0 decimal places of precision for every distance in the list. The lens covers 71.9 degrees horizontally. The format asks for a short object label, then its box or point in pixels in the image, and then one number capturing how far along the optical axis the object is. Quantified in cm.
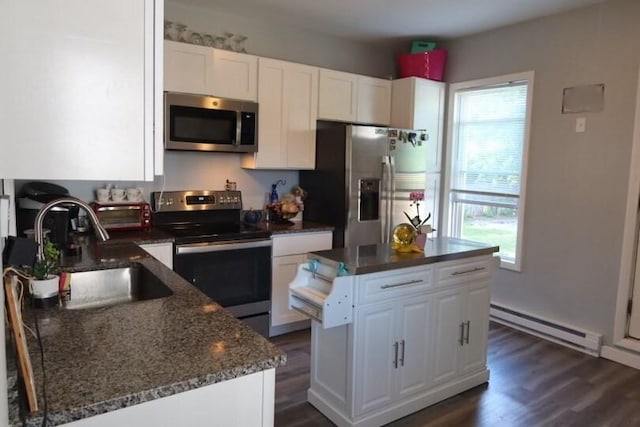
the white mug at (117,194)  332
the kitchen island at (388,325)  225
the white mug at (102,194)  329
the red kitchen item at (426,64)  438
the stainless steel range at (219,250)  314
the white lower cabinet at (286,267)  355
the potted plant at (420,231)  263
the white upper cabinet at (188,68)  319
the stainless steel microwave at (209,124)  325
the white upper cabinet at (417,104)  425
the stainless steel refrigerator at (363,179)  369
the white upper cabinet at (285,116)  366
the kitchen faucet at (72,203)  141
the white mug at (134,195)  337
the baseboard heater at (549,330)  346
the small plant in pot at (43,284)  149
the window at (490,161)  398
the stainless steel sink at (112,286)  192
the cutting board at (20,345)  87
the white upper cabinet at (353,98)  397
